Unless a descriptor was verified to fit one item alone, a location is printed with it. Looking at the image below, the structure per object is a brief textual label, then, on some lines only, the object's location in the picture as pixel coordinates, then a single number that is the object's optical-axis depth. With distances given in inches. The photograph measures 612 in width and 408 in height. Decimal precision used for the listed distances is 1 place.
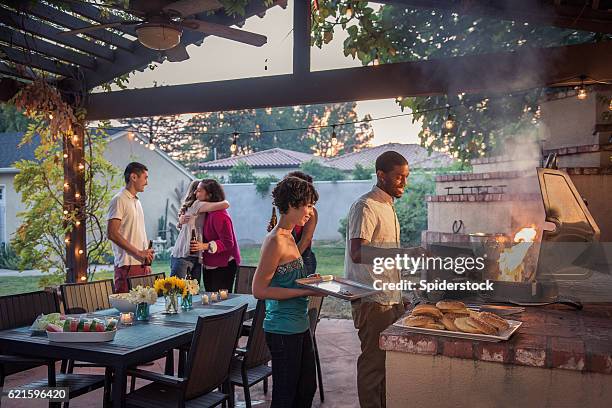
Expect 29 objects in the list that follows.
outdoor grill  103.2
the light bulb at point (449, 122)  228.7
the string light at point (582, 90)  169.2
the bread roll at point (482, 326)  76.0
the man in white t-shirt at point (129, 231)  186.7
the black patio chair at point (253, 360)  135.8
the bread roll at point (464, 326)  76.4
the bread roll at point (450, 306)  85.5
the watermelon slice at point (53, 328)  113.9
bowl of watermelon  112.6
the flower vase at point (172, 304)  146.6
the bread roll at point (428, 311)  83.7
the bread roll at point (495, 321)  78.4
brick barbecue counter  70.3
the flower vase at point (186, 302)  151.3
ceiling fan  135.0
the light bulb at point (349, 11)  196.9
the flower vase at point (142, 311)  136.9
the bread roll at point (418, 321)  81.3
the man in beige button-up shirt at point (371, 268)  121.5
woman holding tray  103.6
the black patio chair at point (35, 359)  127.2
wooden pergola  167.5
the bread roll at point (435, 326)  79.8
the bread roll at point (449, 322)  78.9
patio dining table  104.5
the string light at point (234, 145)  273.2
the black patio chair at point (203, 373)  110.3
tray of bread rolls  76.2
